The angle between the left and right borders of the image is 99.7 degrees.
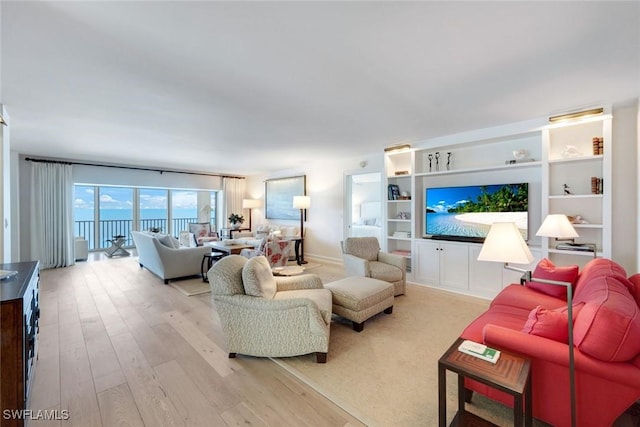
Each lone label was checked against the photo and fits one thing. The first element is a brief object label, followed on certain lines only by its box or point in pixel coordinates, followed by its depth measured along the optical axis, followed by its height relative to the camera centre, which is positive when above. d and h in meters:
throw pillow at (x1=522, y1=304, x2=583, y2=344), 1.50 -0.65
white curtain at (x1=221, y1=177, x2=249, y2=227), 8.36 +0.53
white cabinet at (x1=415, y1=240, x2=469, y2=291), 4.00 -0.81
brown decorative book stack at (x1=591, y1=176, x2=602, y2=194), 3.06 +0.30
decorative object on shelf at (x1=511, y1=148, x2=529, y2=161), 3.62 +0.78
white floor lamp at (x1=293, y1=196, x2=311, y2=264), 6.25 +0.20
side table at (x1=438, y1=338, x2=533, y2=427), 1.22 -0.78
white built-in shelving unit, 3.23 +0.42
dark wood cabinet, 1.43 -0.76
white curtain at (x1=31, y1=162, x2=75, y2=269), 5.50 -0.01
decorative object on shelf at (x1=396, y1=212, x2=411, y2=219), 4.88 -0.05
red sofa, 1.26 -0.73
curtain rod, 5.54 +1.14
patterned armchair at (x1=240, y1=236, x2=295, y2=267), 4.74 -0.69
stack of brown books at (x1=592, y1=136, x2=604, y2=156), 3.02 +0.74
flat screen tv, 3.69 +0.03
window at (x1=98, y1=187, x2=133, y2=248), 7.61 +0.01
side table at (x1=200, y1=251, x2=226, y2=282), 4.82 -0.86
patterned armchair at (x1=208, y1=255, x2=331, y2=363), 2.21 -0.87
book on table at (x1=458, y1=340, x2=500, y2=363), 1.43 -0.77
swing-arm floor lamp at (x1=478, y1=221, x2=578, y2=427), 1.88 -0.25
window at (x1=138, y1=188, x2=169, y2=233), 7.92 +0.18
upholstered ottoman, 2.79 -0.93
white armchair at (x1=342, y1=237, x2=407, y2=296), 3.78 -0.75
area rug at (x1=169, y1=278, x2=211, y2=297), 4.11 -1.19
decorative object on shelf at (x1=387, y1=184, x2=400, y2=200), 4.90 +0.37
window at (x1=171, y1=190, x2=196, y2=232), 8.23 +0.16
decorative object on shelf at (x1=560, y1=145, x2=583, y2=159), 3.21 +0.71
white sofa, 4.51 -0.76
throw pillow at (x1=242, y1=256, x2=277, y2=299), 2.27 -0.58
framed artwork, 7.00 +0.49
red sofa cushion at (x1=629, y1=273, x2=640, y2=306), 1.93 -0.56
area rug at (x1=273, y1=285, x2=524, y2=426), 1.72 -1.26
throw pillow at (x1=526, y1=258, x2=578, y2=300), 2.46 -0.62
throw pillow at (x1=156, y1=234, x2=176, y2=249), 4.79 -0.49
